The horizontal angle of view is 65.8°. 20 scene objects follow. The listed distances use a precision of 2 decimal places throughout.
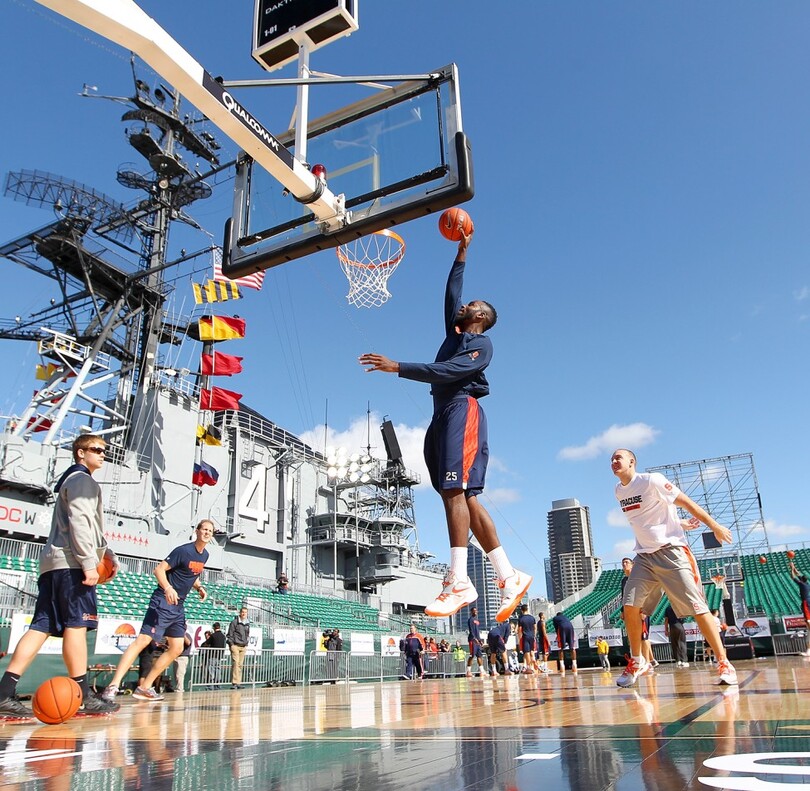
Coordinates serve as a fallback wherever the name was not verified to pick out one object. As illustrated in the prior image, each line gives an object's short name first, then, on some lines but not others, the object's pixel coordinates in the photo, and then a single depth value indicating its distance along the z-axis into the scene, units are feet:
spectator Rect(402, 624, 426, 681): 63.10
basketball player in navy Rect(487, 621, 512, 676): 56.37
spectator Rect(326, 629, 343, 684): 62.54
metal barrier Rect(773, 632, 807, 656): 67.41
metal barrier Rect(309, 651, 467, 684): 61.46
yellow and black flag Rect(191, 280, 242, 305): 92.48
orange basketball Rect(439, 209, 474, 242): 16.94
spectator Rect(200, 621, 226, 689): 48.98
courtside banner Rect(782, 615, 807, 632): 73.61
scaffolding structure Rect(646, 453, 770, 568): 123.34
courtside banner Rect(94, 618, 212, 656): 45.55
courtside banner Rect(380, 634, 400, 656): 86.79
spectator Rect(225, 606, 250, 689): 48.83
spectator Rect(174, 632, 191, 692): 42.65
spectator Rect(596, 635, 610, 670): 61.67
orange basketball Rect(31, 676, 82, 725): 12.63
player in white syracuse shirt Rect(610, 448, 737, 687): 17.11
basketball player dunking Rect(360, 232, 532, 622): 15.08
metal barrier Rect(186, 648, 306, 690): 47.91
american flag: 77.71
